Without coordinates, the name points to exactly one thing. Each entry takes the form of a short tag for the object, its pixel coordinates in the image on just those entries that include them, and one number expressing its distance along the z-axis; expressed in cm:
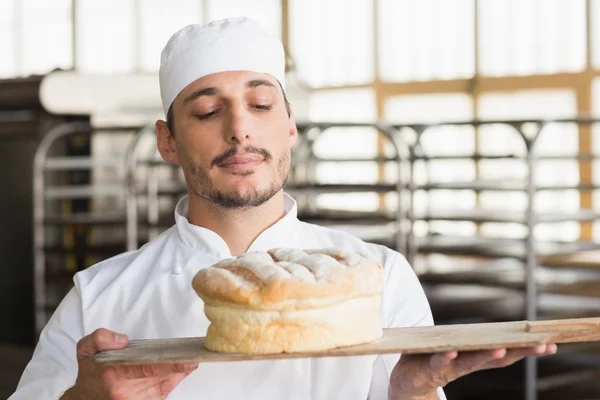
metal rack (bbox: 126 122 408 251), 459
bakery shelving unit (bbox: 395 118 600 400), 409
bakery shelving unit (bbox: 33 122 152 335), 532
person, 163
